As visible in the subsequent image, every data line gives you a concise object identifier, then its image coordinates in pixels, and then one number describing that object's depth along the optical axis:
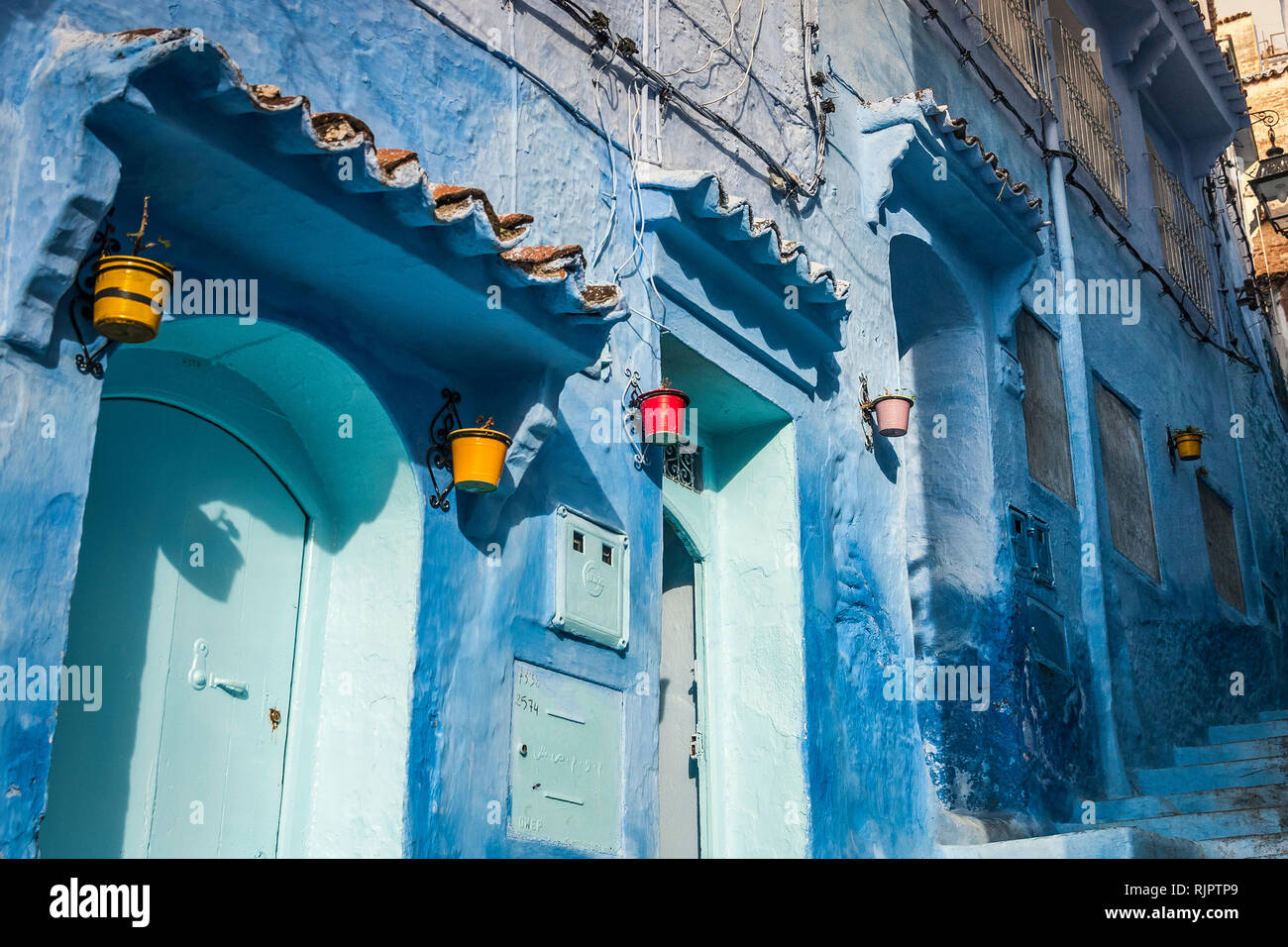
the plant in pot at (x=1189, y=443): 11.91
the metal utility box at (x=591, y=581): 5.15
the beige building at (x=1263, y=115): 17.96
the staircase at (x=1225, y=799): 7.43
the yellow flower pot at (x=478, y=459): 4.53
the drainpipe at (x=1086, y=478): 9.27
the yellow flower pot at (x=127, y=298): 3.45
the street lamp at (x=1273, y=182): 12.17
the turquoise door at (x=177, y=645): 3.88
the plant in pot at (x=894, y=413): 7.32
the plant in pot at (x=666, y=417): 5.52
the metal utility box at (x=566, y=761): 4.78
